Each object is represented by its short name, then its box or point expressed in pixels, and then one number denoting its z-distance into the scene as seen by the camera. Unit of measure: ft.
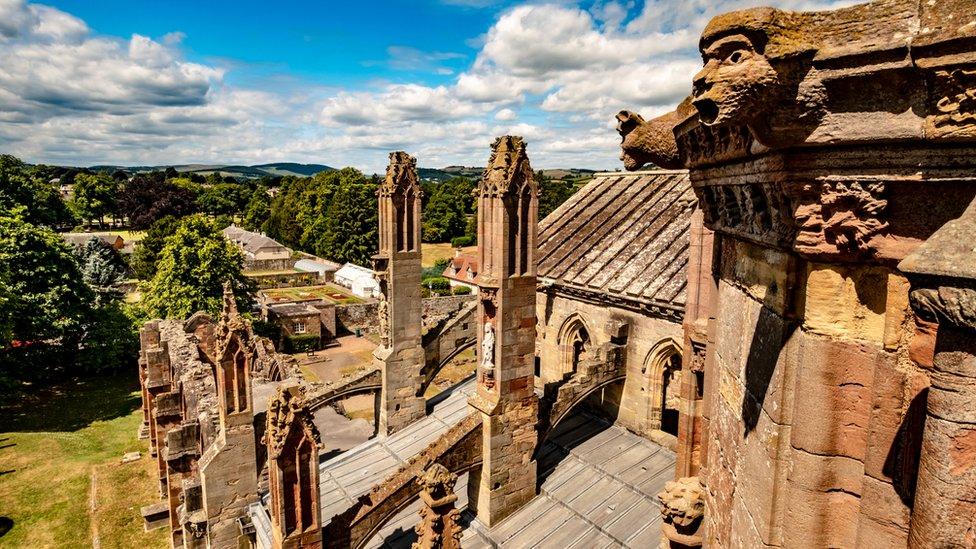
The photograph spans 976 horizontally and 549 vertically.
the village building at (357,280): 182.70
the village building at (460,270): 189.47
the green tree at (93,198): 319.68
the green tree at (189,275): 109.29
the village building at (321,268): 213.56
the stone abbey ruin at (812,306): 8.54
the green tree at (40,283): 95.04
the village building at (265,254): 230.07
